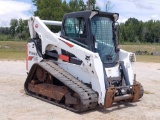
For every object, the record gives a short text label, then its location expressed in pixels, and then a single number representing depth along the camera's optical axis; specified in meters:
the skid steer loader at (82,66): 7.93
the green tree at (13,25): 104.02
